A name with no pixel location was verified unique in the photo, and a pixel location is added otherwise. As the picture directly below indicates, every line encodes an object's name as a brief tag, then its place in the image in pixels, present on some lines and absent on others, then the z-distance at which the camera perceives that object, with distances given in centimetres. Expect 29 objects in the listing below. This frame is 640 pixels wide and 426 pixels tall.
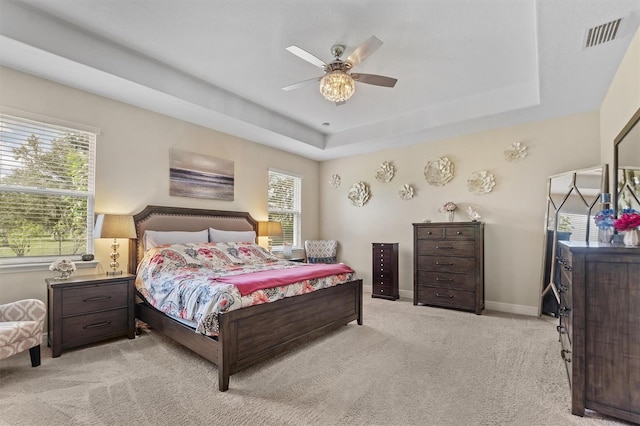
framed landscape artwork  441
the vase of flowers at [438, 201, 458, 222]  500
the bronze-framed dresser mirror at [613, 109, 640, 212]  248
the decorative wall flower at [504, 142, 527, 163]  456
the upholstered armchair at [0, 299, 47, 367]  242
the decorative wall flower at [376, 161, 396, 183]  585
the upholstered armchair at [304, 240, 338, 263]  629
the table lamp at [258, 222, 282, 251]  527
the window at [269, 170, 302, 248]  593
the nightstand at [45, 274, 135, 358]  293
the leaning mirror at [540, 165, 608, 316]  376
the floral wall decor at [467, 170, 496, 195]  482
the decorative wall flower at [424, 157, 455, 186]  520
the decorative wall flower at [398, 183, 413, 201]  561
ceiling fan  279
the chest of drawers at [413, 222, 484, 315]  450
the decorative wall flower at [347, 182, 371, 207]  616
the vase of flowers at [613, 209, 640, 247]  206
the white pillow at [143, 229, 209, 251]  389
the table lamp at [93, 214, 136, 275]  337
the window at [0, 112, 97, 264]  310
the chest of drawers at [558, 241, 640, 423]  191
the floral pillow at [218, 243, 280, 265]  418
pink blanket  271
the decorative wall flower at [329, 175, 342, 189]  658
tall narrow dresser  546
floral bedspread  252
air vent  240
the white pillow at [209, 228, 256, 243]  452
